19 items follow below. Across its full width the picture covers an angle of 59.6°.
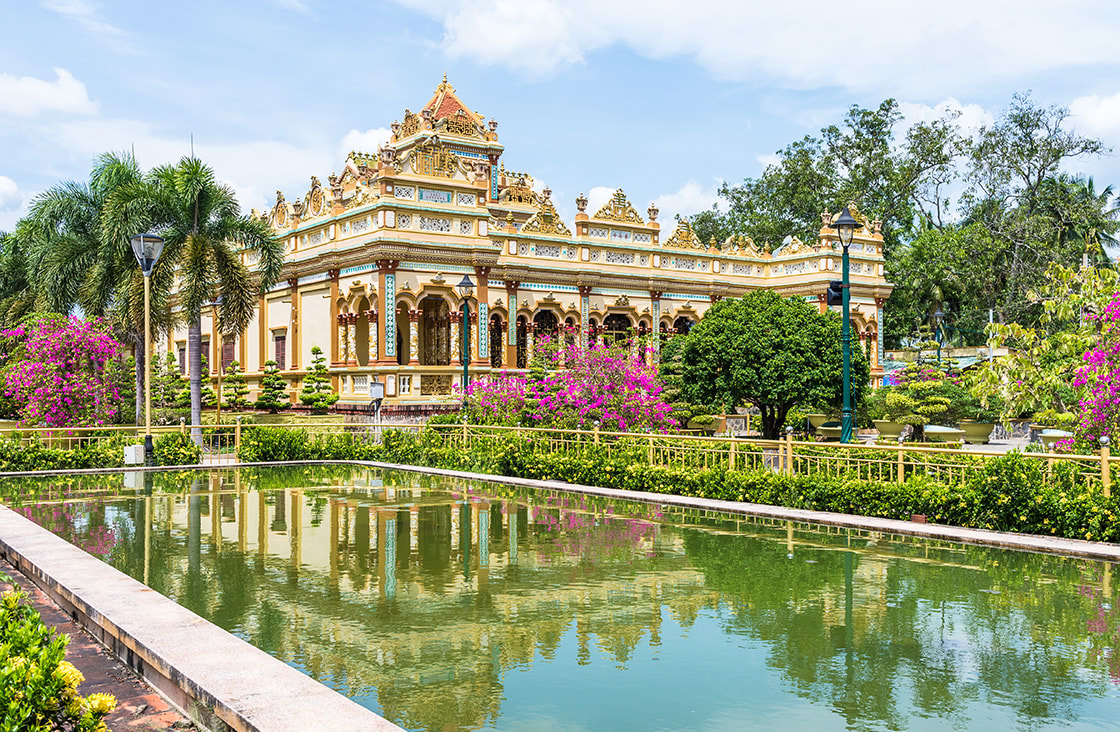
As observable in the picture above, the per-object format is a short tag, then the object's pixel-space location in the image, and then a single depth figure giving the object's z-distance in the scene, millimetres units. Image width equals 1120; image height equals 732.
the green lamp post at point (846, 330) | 17562
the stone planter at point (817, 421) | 35281
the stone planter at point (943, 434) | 30750
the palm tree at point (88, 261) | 27641
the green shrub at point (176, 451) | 23875
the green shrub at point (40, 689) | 4512
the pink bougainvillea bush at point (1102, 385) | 15453
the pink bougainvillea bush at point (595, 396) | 22203
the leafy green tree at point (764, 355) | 26609
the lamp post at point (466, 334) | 26866
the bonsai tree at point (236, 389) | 35069
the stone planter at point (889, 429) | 32406
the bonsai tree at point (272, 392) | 33219
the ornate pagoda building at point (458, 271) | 31656
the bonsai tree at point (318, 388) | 31375
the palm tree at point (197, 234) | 26531
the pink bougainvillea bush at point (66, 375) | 27875
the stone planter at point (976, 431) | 32125
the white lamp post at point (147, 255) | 21031
